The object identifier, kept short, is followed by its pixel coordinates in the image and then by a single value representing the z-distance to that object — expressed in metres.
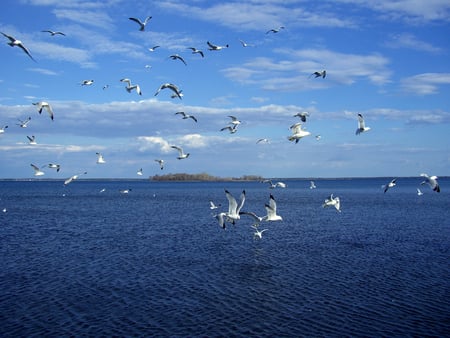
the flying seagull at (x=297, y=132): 24.56
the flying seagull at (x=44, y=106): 23.85
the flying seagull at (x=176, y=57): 26.70
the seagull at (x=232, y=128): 29.91
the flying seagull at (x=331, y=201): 29.68
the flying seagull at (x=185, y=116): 29.10
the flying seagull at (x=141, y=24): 23.42
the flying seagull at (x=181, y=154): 31.13
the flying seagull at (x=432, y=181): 22.86
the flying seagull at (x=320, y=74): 27.08
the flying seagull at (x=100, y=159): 36.22
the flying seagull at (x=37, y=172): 33.56
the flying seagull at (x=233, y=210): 18.41
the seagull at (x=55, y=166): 33.31
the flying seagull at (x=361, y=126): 22.22
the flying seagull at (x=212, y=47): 27.03
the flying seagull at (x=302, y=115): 25.50
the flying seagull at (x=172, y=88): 25.90
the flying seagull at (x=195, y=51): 27.09
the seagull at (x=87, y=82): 27.97
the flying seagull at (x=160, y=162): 35.22
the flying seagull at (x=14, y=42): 18.50
